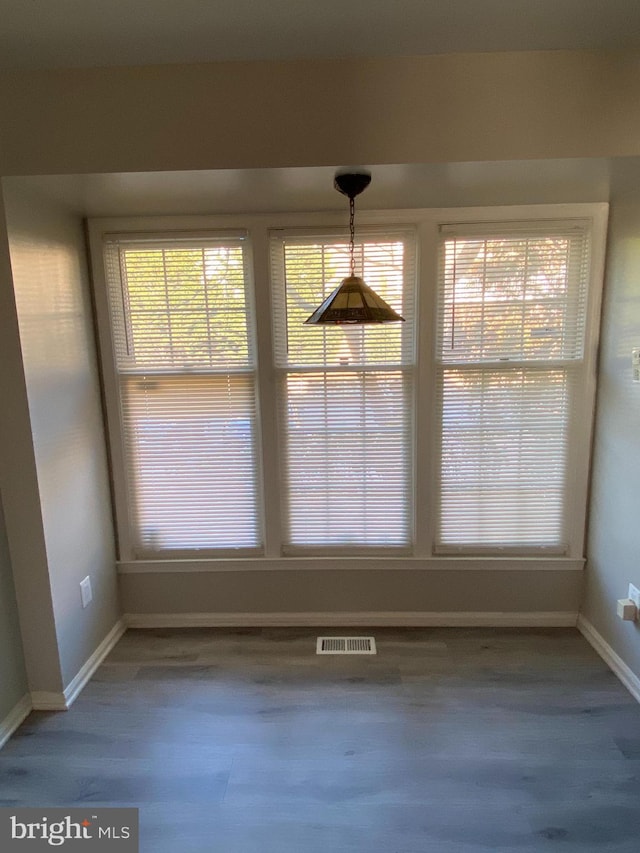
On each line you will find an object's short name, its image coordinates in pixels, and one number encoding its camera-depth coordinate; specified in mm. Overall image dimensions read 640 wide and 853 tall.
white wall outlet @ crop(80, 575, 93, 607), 2336
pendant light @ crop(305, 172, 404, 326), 1668
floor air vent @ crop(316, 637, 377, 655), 2508
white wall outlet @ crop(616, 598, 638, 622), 2162
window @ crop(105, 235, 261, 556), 2486
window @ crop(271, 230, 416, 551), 2463
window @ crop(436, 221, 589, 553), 2420
